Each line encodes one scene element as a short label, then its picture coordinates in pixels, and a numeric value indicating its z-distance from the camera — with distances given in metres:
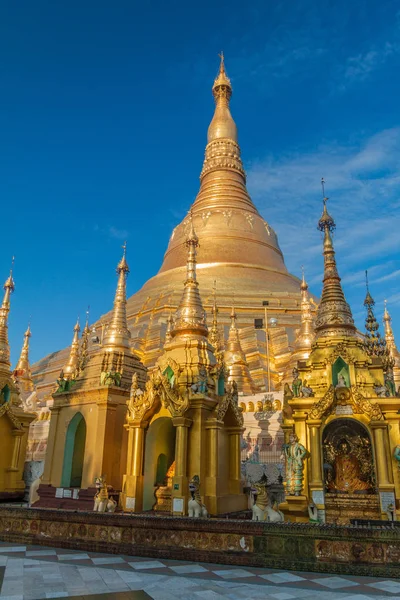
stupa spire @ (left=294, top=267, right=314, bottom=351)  24.11
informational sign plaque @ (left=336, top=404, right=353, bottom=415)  12.03
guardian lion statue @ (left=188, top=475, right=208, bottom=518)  10.65
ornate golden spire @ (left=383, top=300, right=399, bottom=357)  27.20
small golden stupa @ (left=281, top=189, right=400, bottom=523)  11.27
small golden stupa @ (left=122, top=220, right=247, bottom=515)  12.57
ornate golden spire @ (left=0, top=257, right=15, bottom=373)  19.33
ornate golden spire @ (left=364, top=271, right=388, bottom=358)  20.44
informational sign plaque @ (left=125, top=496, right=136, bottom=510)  13.02
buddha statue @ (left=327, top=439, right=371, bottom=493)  11.87
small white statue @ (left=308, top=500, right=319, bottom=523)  10.79
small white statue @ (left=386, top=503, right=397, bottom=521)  10.59
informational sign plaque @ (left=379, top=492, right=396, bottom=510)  10.84
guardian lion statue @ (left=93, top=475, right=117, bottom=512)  12.32
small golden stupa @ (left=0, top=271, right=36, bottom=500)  17.88
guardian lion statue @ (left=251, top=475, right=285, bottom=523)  9.28
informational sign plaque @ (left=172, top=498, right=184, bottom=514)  12.01
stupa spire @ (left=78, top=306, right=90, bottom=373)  18.29
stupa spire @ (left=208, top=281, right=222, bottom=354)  21.69
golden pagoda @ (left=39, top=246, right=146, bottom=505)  14.87
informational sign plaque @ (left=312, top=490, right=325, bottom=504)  11.34
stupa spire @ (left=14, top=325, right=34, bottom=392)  31.28
